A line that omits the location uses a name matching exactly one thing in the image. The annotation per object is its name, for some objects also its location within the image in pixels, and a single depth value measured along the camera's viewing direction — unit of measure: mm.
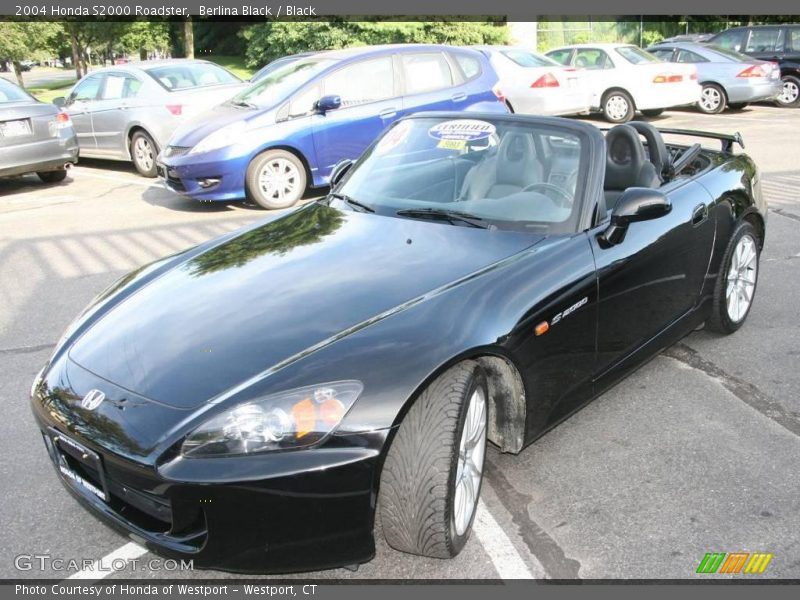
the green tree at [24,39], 30922
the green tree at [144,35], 37125
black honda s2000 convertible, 2465
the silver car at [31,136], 9828
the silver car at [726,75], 15523
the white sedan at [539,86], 13445
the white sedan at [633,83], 14602
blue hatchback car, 8484
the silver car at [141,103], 10898
